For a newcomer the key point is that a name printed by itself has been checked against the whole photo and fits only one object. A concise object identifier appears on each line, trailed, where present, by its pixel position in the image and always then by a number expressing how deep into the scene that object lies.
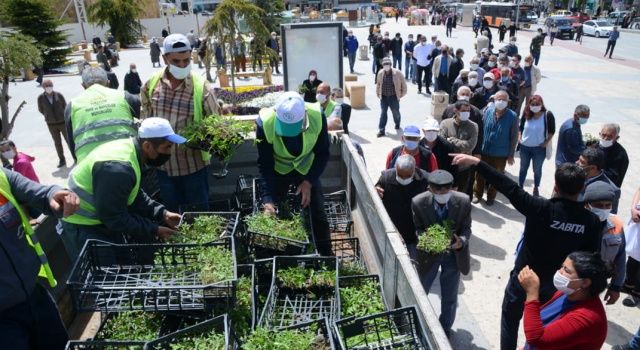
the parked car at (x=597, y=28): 36.25
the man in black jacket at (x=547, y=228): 3.45
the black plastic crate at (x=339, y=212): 4.85
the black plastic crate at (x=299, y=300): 3.06
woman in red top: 2.88
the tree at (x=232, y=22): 12.98
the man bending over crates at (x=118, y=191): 3.10
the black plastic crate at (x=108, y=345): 2.55
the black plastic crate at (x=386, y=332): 2.62
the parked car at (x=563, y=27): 34.69
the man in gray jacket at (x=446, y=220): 4.27
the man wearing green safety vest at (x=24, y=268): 2.51
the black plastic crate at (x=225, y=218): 3.37
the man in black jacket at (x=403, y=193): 4.69
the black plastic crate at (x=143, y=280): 2.74
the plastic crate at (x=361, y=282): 3.30
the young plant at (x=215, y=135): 3.99
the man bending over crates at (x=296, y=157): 4.06
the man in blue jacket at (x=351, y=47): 20.88
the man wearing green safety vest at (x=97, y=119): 4.01
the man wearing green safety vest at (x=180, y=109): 4.22
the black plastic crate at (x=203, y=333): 2.48
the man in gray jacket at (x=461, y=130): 6.54
